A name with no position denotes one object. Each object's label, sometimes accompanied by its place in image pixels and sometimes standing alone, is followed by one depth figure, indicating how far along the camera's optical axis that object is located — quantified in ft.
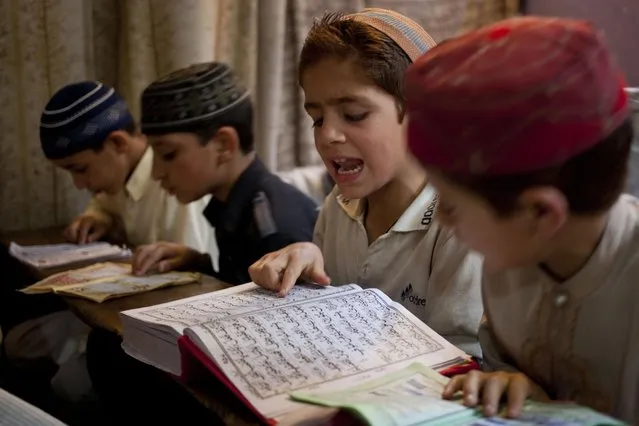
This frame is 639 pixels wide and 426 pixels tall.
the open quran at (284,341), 2.91
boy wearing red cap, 2.27
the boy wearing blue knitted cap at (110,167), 6.34
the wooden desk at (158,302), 2.93
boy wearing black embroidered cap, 5.43
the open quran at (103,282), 4.85
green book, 2.36
